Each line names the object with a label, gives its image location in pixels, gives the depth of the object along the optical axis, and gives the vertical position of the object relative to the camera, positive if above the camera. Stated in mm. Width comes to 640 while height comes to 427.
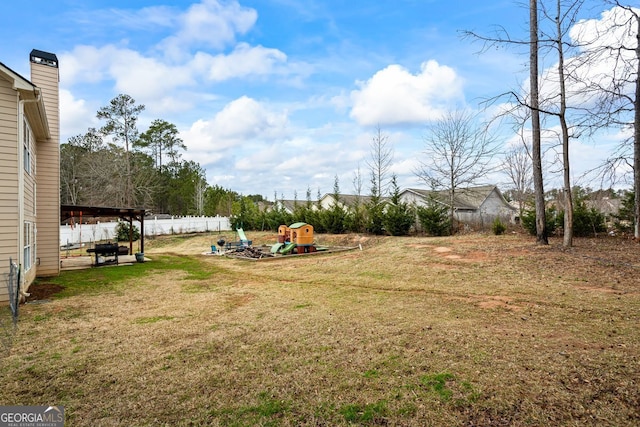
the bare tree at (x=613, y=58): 8523 +3937
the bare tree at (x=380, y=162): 24289 +4241
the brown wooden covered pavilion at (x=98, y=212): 13242 +679
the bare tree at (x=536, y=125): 11219 +3167
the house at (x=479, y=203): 26406 +1279
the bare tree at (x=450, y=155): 19578 +3734
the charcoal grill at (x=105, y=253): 13234 -1025
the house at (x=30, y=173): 6957 +1430
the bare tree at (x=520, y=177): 26859 +3219
